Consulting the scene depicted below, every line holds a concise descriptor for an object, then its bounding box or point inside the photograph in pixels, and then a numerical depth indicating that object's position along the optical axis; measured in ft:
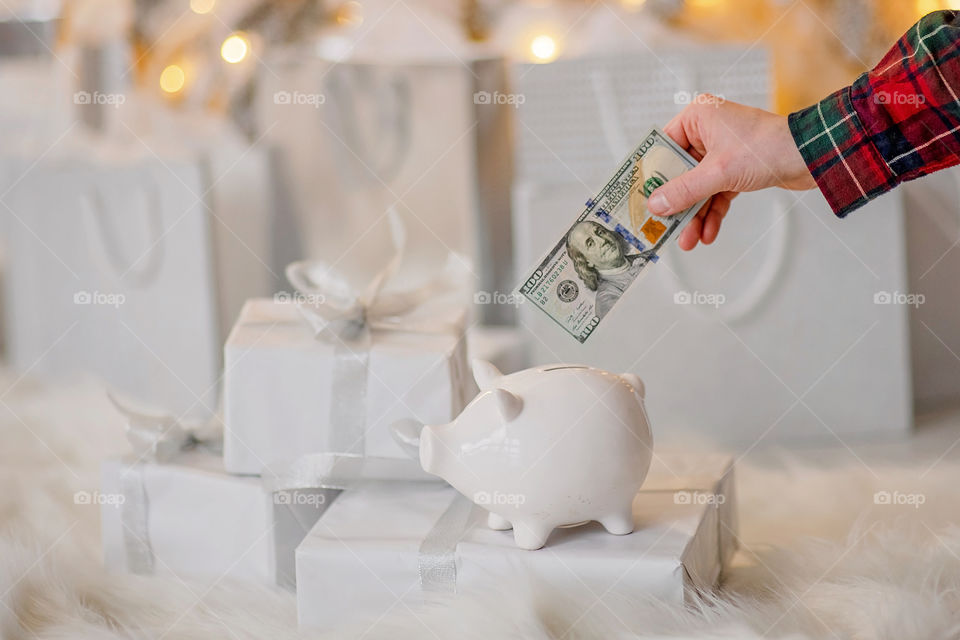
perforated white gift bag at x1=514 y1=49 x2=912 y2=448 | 6.85
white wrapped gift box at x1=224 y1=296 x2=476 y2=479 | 5.88
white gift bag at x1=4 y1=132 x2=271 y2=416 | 7.76
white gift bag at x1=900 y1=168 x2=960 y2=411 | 6.77
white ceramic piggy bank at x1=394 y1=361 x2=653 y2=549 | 5.50
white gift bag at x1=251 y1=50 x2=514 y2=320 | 8.50
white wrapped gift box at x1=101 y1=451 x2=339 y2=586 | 5.87
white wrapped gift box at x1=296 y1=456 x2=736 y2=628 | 5.47
